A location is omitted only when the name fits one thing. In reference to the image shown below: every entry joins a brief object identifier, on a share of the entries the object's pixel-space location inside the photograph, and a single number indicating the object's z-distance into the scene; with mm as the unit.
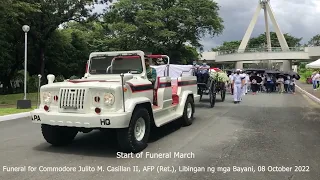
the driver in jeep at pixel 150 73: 6483
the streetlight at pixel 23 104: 11305
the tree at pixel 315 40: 79250
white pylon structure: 59203
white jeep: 5070
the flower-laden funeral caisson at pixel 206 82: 11749
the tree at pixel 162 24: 29613
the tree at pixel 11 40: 15245
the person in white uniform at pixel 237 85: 13847
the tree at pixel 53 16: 21026
